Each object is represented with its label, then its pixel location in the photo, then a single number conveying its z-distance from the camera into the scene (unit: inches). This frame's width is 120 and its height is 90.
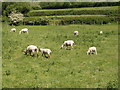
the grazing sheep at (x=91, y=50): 978.3
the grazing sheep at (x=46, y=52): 933.2
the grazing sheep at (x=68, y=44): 1106.8
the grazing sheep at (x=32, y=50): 967.1
